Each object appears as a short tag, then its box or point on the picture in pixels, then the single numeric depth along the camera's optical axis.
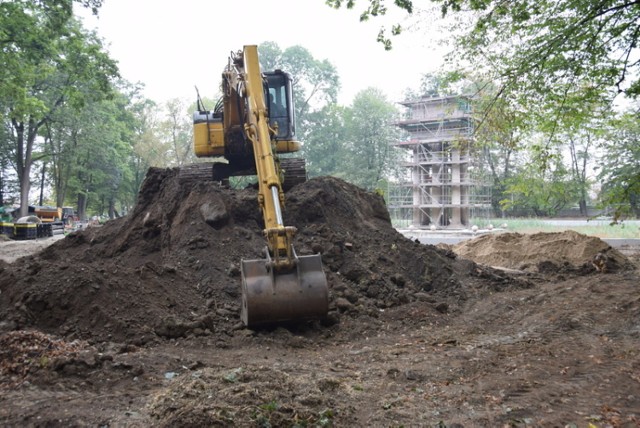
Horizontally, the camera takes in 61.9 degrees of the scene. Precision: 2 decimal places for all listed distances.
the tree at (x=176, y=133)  39.16
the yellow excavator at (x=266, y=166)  5.62
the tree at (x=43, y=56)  14.06
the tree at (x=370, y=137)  45.72
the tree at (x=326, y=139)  46.94
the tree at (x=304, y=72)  47.66
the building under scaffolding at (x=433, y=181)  38.28
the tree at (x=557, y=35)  6.02
